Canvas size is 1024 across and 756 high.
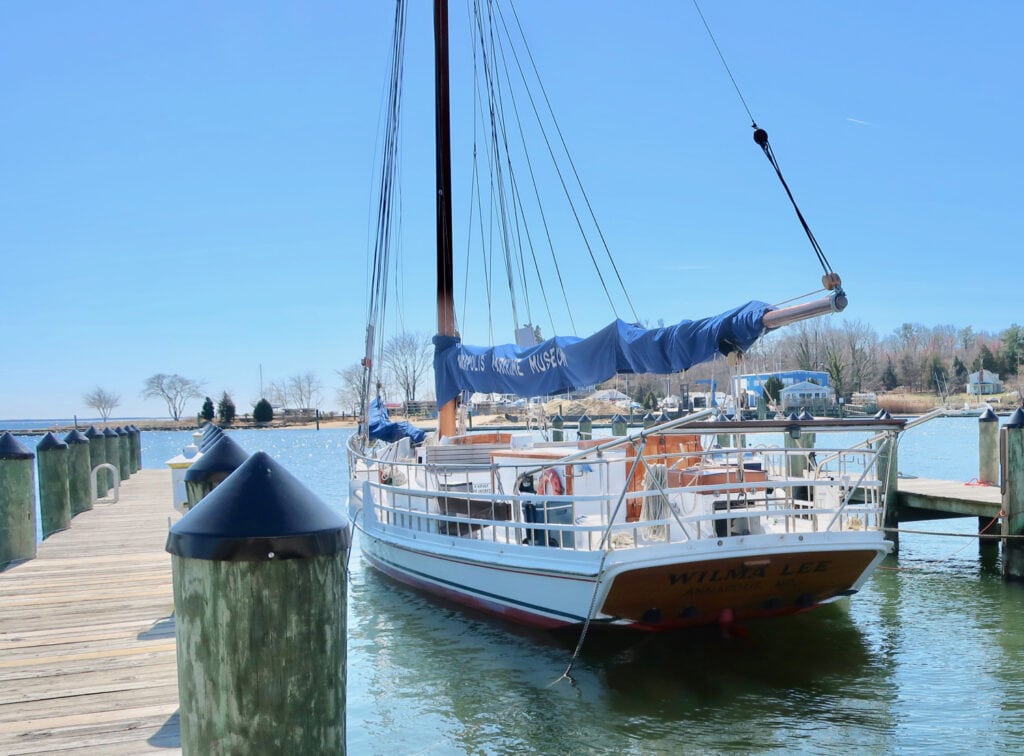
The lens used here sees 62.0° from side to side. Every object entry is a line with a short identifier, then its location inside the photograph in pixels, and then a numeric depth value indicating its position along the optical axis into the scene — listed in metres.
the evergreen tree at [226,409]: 110.25
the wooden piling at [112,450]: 22.91
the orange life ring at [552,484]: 11.61
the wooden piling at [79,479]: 15.63
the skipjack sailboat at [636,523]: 9.39
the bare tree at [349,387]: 86.84
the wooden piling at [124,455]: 25.27
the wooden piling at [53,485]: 12.85
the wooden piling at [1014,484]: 14.22
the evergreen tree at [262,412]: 115.06
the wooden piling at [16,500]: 9.96
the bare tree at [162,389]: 132.00
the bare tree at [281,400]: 141.00
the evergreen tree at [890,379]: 110.70
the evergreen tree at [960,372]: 104.75
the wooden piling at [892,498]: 17.67
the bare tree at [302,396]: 140.50
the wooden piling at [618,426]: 32.40
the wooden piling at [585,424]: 32.66
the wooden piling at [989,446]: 17.97
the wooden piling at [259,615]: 2.75
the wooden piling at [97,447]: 21.98
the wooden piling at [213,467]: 6.44
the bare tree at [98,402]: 139.88
